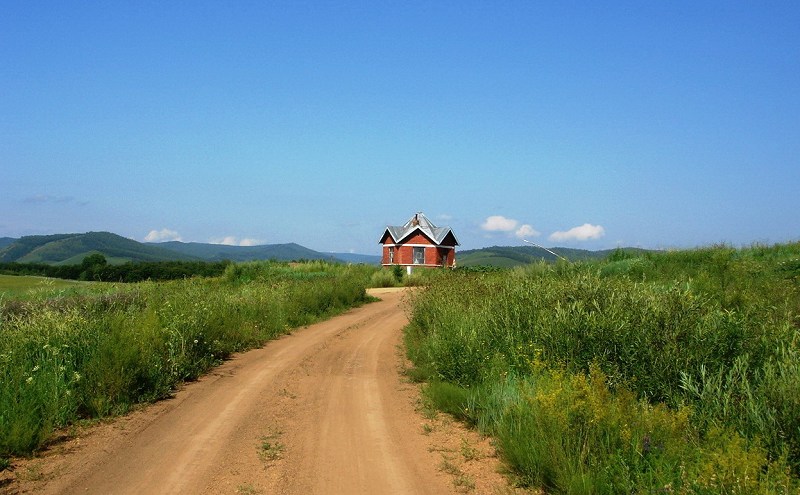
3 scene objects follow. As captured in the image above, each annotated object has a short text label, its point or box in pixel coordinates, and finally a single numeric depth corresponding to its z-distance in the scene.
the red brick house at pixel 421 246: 59.09
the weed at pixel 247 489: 6.19
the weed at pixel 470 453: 7.27
